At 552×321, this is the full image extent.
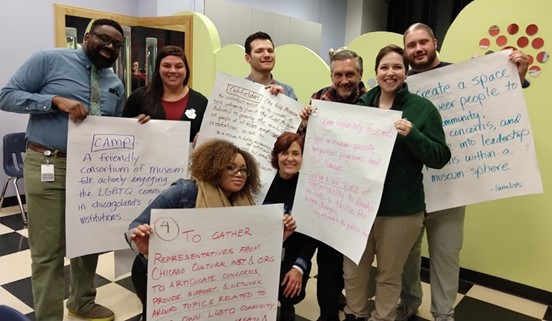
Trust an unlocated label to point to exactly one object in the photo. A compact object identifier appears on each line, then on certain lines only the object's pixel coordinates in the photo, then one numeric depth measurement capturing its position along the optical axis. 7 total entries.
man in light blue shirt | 1.75
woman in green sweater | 1.58
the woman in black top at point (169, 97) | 1.99
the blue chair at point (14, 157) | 3.53
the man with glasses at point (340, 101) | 1.85
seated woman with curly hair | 1.48
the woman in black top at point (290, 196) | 1.83
